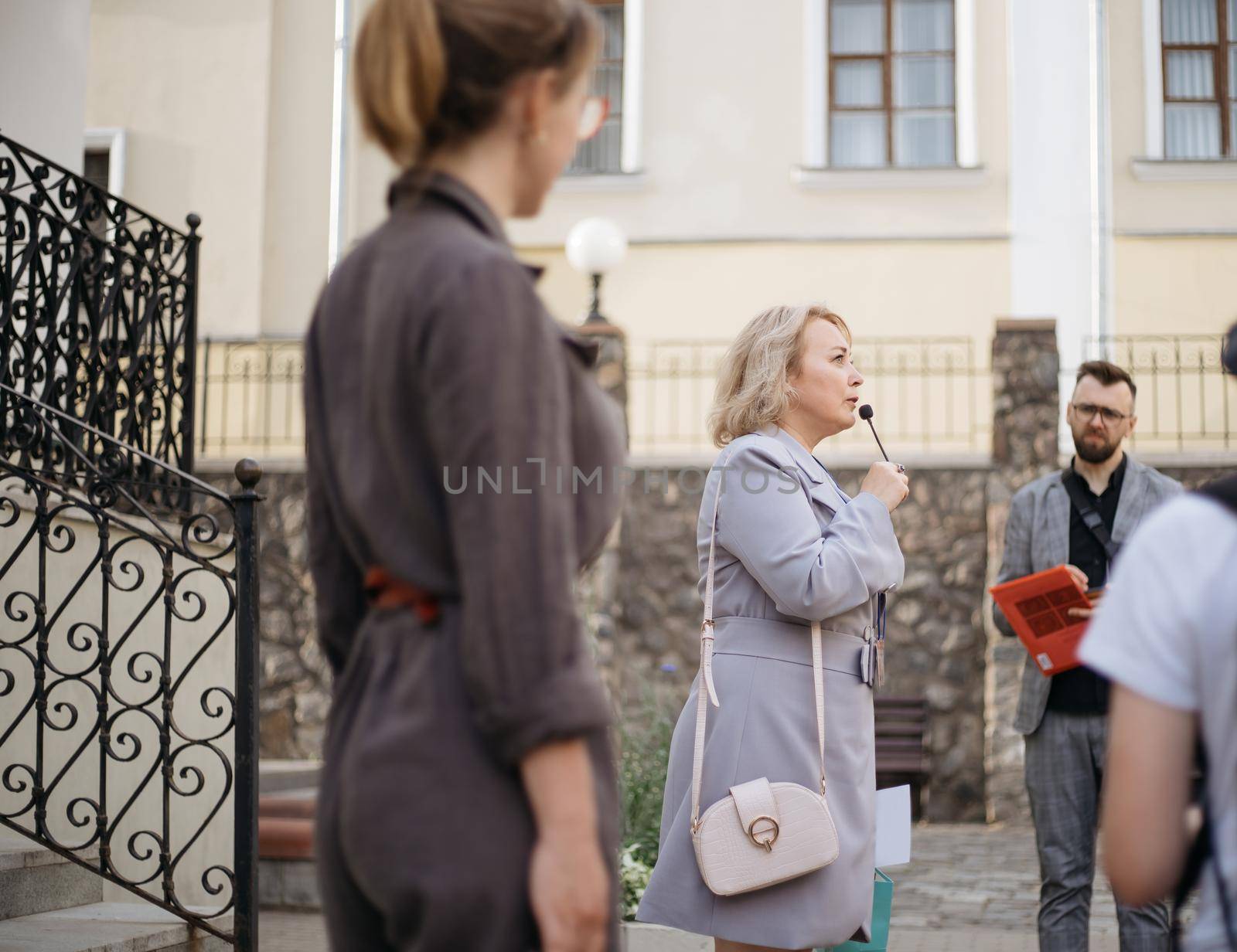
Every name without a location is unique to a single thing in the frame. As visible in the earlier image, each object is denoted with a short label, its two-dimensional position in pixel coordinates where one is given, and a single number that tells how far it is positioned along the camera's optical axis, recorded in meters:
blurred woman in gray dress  1.41
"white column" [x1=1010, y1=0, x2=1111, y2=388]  12.97
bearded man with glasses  4.24
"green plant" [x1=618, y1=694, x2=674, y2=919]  5.29
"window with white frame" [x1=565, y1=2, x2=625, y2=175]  13.91
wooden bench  9.52
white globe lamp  11.02
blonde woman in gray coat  3.00
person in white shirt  1.37
